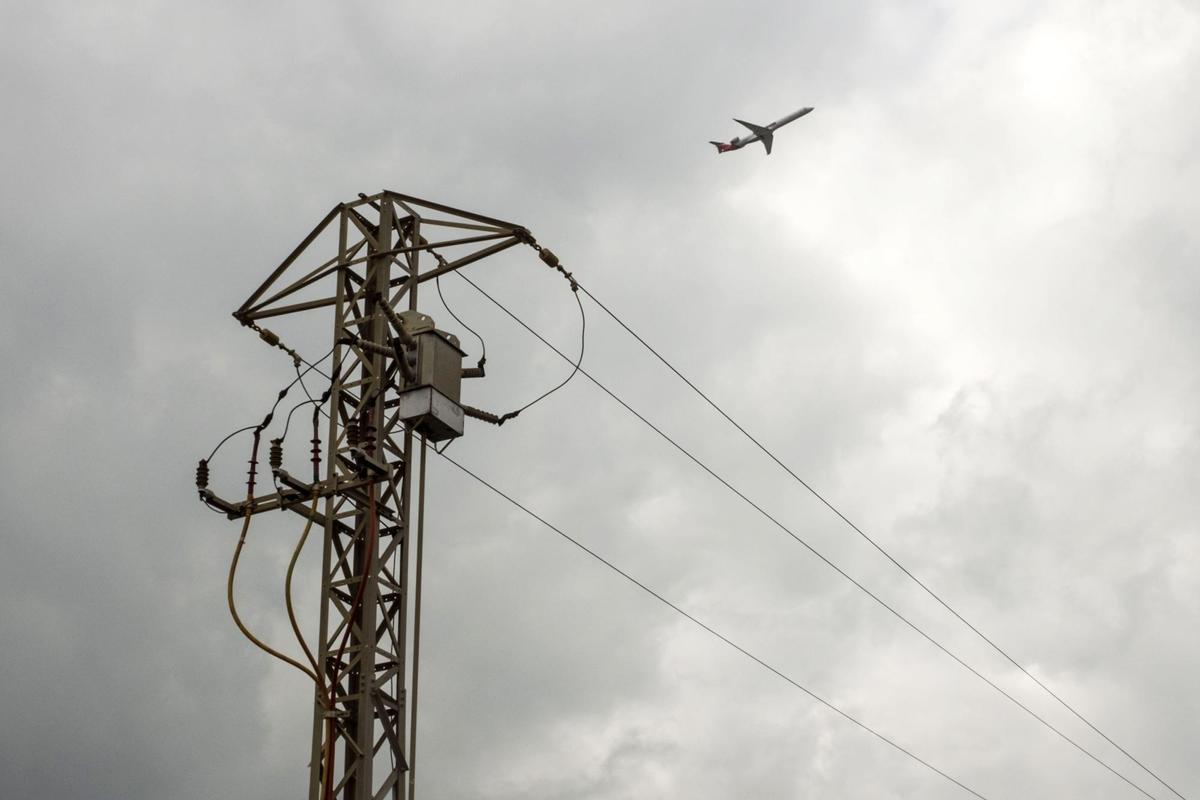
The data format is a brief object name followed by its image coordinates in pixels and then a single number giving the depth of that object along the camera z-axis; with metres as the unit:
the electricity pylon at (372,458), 15.28
